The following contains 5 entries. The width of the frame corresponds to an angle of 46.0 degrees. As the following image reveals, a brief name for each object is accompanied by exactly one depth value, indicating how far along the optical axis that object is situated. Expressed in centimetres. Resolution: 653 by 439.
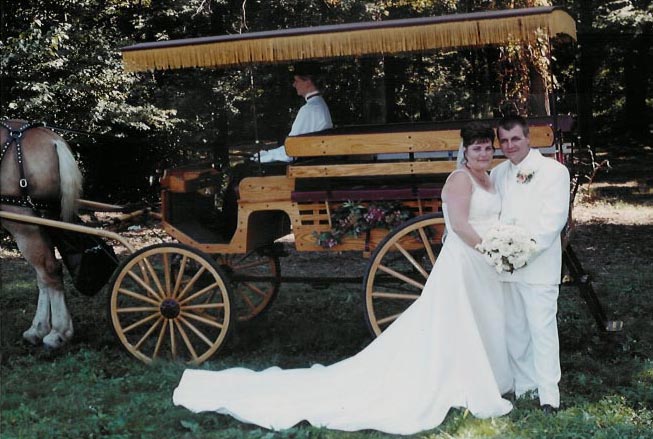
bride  459
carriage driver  651
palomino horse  626
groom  455
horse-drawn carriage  520
